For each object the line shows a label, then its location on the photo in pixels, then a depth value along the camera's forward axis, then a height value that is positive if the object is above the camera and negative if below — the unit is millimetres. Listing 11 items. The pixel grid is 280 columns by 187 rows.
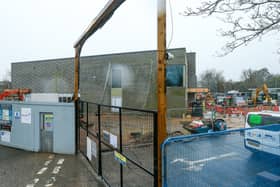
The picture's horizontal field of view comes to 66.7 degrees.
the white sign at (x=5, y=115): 8922 -894
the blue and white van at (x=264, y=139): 3012 -671
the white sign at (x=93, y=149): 5810 -1547
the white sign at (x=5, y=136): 8798 -1777
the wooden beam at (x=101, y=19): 4640 +1927
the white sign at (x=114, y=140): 4391 -999
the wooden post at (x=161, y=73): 2904 +278
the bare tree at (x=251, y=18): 4801 +1758
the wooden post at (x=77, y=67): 7960 +992
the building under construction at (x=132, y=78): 21672 +1585
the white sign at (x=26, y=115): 8138 -829
